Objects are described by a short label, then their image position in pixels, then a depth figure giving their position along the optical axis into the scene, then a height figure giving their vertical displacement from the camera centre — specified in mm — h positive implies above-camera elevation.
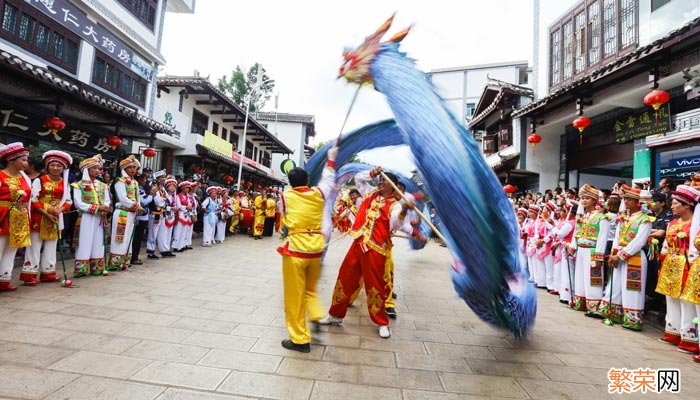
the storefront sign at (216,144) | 14552 +2817
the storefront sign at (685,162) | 7412 +1676
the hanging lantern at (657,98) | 6141 +2396
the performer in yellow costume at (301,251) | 3219 -327
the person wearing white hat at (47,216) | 4676 -209
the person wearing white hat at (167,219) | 7648 -251
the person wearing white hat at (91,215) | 5219 -177
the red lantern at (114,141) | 9350 +1654
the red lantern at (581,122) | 8000 +2471
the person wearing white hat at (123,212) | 5781 -116
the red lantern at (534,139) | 10227 +2610
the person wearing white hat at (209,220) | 10078 -277
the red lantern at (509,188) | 10420 +1175
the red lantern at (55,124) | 7435 +1598
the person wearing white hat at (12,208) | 4281 -127
